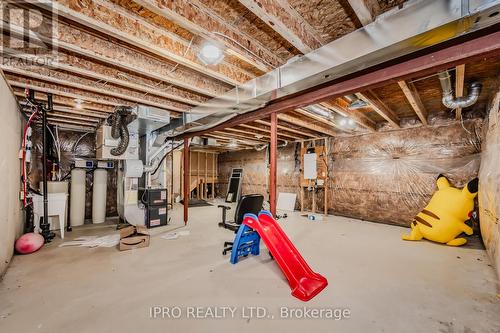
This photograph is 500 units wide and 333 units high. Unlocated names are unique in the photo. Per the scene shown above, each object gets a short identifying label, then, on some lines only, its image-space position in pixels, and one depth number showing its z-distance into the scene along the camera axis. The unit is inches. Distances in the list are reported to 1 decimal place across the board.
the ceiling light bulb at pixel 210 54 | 67.6
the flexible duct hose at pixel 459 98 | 102.2
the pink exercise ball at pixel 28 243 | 104.2
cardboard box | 112.1
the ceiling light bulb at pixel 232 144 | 255.1
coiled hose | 121.3
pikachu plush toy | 121.4
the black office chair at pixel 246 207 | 113.5
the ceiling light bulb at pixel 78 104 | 119.0
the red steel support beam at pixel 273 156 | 102.5
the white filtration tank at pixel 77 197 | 161.6
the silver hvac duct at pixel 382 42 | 42.1
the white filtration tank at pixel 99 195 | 172.9
